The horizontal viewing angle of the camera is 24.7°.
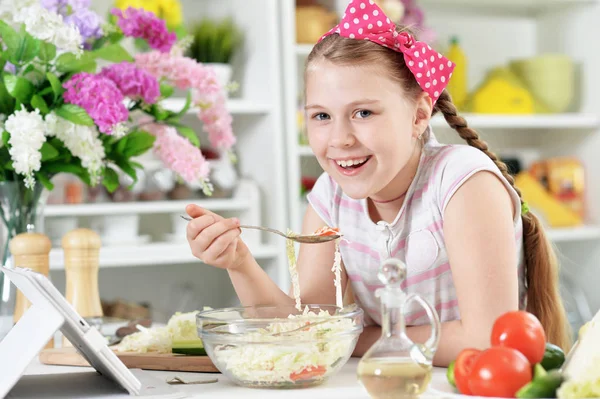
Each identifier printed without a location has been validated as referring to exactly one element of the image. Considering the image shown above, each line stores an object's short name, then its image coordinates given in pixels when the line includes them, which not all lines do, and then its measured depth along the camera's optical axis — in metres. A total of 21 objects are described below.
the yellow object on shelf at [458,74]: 4.33
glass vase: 2.31
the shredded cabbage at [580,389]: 1.55
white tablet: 1.65
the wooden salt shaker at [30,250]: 2.21
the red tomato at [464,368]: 1.60
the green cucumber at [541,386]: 1.56
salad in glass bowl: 1.75
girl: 1.99
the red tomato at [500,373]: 1.56
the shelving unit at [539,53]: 4.39
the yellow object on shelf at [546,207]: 4.37
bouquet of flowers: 2.21
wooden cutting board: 1.94
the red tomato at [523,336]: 1.60
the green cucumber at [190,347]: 1.98
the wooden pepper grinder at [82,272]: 2.29
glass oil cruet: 1.56
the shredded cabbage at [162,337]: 2.06
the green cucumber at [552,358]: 1.65
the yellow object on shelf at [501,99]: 4.39
